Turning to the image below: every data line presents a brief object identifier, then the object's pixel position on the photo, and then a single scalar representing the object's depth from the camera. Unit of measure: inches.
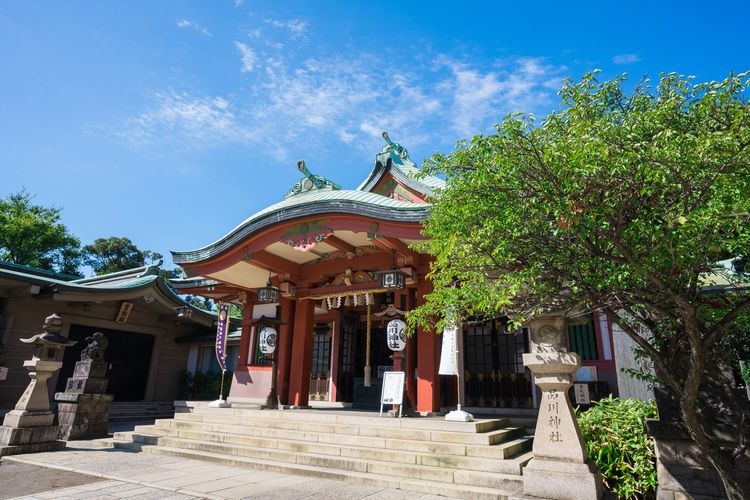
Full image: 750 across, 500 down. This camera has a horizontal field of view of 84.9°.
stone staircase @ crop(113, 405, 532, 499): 230.5
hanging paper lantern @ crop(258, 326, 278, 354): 457.7
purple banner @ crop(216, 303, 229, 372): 515.2
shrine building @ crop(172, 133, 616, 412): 376.5
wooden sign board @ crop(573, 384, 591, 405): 355.9
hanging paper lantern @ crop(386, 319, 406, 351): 378.3
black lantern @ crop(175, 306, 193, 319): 607.8
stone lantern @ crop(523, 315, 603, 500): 184.7
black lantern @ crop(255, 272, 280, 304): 464.1
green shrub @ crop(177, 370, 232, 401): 689.0
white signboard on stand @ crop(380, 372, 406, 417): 339.3
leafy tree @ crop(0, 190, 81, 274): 1109.7
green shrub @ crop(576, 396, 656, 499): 216.5
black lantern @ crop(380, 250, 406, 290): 385.7
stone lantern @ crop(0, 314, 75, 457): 322.3
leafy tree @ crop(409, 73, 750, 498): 119.5
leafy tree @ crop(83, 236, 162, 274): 1532.5
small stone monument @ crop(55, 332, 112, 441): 394.3
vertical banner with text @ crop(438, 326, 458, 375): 329.1
